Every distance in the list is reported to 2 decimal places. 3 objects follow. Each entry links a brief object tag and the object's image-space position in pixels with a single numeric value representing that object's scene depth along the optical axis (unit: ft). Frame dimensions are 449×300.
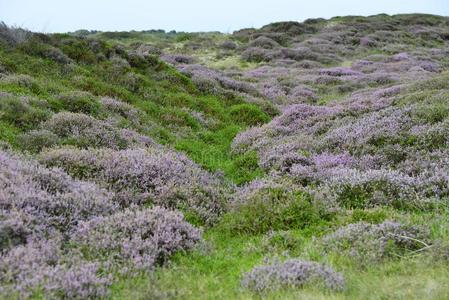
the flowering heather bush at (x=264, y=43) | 157.93
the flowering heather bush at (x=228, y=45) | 163.37
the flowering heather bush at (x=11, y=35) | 61.62
